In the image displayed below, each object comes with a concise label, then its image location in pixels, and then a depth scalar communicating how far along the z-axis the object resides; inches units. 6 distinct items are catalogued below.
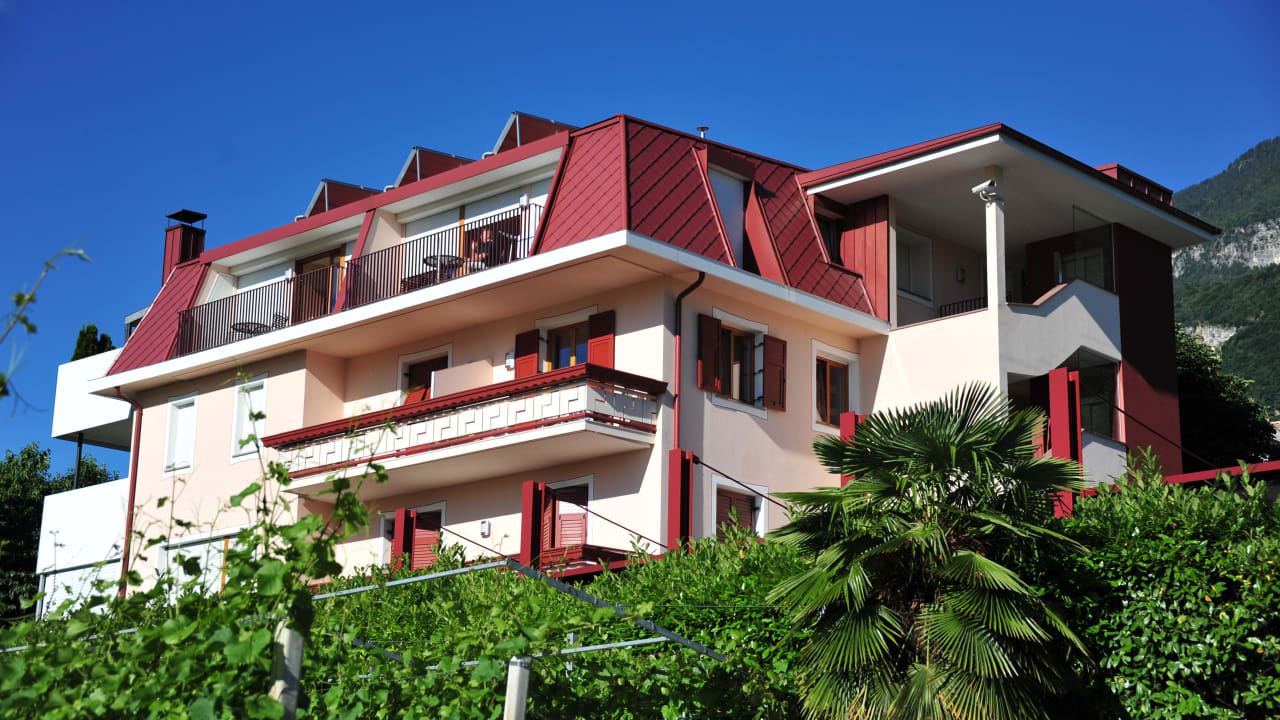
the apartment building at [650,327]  856.3
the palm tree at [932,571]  432.1
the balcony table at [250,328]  1061.1
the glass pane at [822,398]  949.8
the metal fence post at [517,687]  277.4
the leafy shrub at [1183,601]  438.9
